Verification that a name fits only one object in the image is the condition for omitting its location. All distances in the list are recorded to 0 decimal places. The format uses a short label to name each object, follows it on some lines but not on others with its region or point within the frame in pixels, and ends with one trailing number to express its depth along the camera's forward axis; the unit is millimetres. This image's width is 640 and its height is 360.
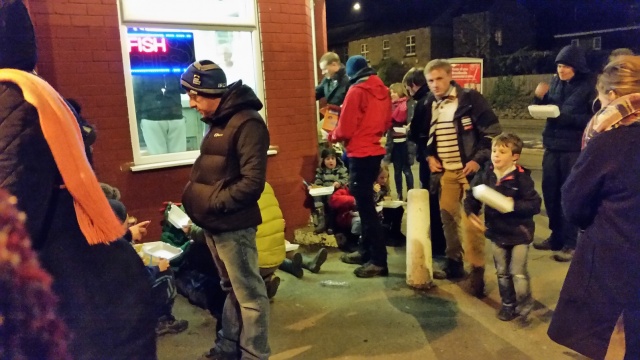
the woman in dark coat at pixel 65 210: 1858
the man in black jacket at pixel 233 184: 3320
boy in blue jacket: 4223
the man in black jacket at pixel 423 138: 5527
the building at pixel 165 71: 5070
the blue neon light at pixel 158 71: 5617
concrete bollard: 5023
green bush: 27172
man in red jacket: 5281
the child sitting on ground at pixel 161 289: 2268
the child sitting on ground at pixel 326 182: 6496
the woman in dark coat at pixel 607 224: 2488
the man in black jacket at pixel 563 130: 5550
